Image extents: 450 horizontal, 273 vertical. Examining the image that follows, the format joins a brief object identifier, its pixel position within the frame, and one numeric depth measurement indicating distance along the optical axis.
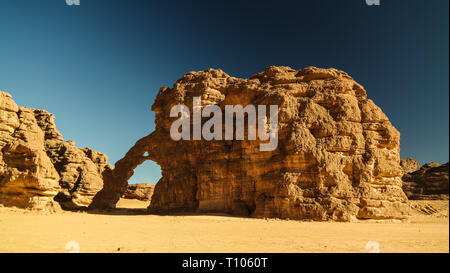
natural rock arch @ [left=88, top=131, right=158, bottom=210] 25.54
